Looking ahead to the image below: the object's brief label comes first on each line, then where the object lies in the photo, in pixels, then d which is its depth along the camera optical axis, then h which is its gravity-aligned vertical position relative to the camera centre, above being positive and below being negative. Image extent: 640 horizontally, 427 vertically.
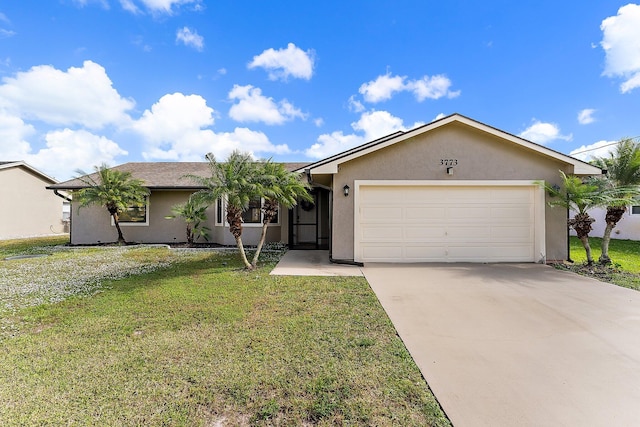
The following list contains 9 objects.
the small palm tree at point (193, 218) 11.59 -0.17
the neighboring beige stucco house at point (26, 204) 16.36 +0.60
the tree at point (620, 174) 7.52 +1.23
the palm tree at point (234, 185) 7.23 +0.78
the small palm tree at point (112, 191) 11.59 +0.99
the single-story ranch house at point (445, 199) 8.55 +0.54
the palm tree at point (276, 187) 7.57 +0.79
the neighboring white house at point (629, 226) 14.35 -0.50
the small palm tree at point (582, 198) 7.41 +0.52
